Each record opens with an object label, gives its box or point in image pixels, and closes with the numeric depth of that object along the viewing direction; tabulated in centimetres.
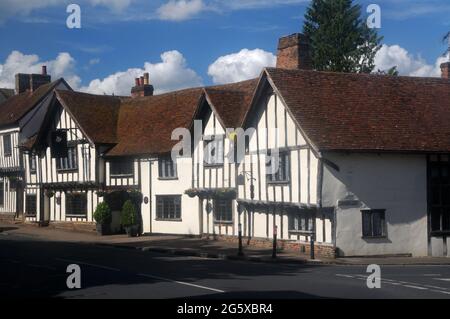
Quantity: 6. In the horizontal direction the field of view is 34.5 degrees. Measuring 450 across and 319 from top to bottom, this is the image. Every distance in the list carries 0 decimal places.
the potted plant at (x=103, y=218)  3541
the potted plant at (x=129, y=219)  3478
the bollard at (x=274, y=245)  2500
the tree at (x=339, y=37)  5659
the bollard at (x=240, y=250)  2590
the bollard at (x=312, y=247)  2511
